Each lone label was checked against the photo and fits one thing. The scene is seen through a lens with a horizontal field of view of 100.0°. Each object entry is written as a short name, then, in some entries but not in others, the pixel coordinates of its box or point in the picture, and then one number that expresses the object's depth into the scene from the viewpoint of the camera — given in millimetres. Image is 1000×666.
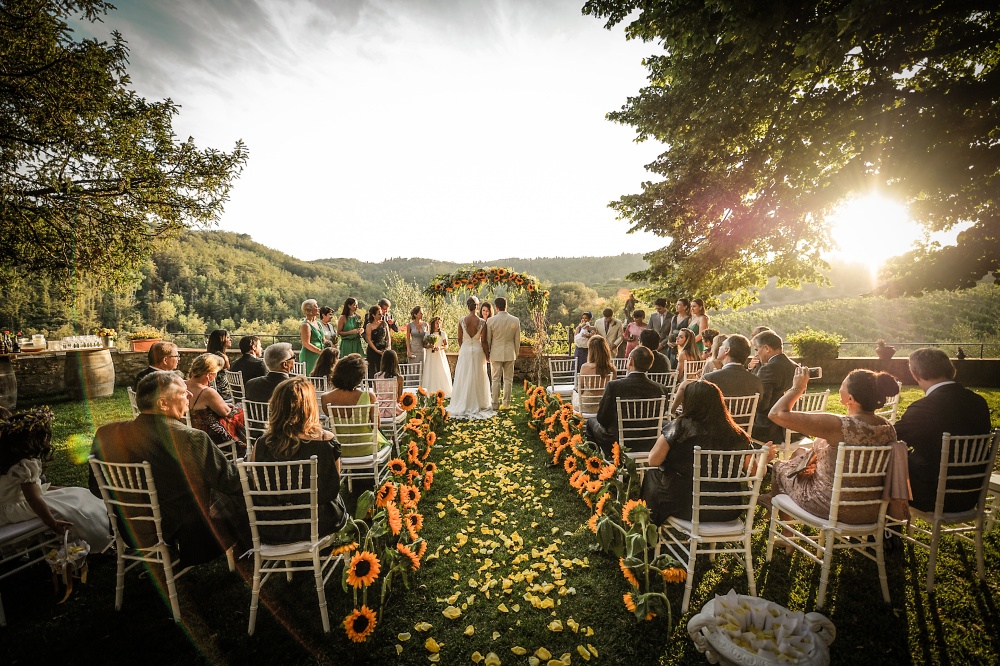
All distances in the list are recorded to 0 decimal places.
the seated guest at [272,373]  4203
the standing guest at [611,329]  9086
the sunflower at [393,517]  2797
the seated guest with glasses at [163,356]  3941
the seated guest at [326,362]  4857
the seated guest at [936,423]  2852
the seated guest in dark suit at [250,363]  4812
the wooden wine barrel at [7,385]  7922
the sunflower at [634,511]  2707
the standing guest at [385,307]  8880
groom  7543
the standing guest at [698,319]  7543
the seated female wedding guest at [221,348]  4642
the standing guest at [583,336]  9227
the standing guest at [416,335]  9148
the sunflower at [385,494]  2922
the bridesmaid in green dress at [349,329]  7730
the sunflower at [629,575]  2564
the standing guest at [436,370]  8219
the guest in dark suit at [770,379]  4277
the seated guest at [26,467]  2709
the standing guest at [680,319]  7843
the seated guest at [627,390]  4074
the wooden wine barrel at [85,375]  9430
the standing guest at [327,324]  7701
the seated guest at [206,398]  3830
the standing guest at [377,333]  7945
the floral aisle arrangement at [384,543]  2322
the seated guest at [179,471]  2541
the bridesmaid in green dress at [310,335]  6902
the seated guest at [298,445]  2578
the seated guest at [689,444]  2734
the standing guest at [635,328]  8125
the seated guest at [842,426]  2625
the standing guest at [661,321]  8670
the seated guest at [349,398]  3910
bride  7617
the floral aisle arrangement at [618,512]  2531
